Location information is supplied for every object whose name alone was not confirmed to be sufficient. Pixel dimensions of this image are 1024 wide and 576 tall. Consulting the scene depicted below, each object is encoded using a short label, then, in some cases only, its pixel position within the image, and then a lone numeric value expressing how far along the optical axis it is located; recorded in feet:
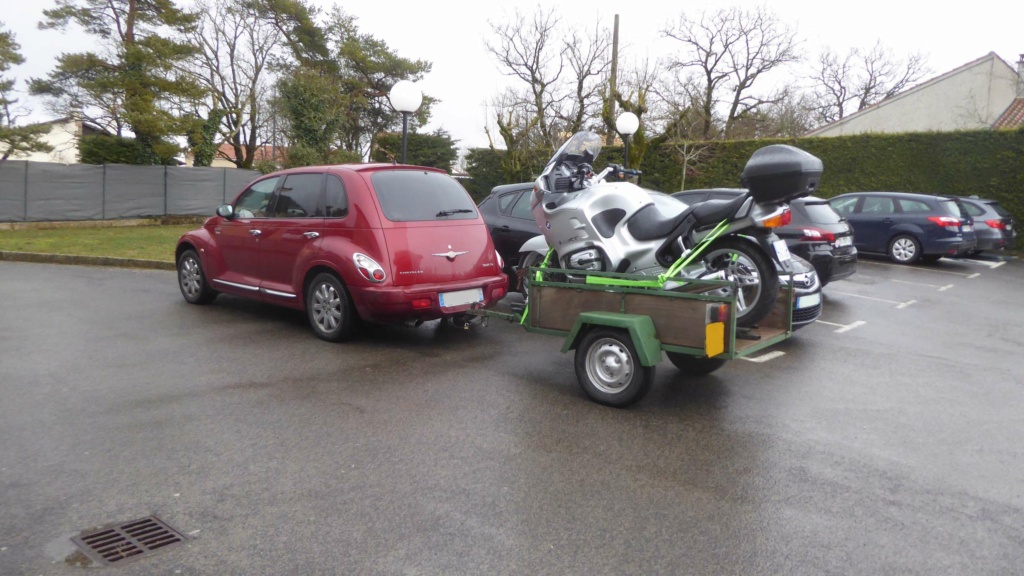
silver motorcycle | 18.26
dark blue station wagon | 50.24
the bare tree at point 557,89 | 112.88
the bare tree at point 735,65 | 129.18
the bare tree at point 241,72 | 121.08
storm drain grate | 10.66
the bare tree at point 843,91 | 152.15
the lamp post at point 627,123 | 45.03
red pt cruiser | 22.67
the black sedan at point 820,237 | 32.30
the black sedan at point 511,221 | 32.24
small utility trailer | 16.56
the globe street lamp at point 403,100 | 39.24
